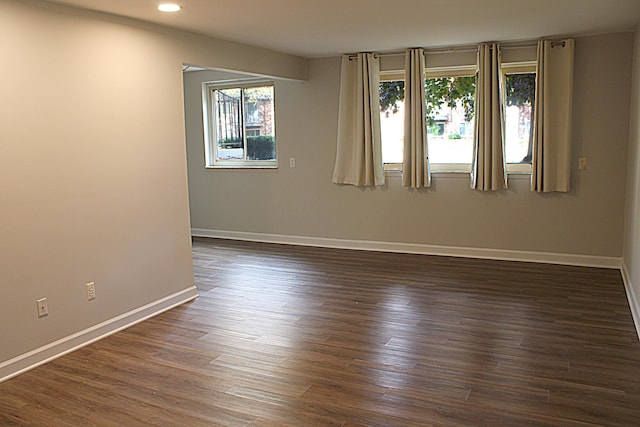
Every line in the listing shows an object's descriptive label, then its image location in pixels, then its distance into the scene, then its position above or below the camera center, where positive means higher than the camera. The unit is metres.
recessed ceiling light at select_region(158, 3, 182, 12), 3.62 +1.01
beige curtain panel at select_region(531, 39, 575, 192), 5.43 +0.28
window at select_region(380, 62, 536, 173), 5.80 +0.35
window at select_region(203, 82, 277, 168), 7.25 +0.40
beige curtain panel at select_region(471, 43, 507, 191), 5.65 +0.22
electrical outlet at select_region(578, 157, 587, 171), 5.52 -0.20
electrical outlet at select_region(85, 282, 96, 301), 3.80 -0.92
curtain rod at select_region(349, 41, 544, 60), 5.57 +1.05
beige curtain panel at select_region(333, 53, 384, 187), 6.25 +0.33
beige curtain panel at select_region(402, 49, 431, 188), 5.99 +0.28
